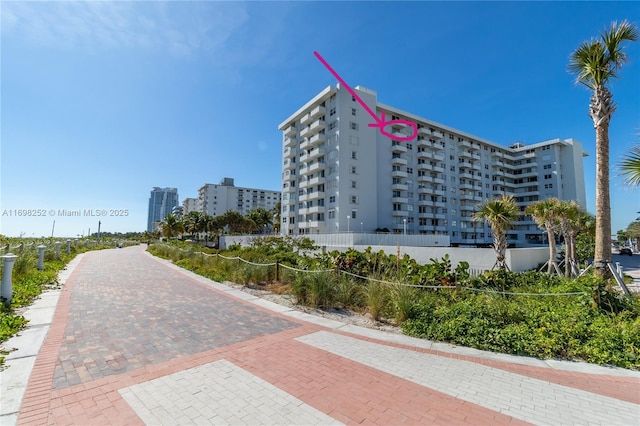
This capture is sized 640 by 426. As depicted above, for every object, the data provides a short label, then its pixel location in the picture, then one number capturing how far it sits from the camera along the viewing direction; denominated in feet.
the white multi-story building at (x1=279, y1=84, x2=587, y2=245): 143.02
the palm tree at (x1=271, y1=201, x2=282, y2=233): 251.39
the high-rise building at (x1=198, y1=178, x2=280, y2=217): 371.15
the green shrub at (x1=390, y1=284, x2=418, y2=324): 22.53
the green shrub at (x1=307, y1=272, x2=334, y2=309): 28.17
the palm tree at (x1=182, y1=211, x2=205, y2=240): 238.68
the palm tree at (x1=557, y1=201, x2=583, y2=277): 50.44
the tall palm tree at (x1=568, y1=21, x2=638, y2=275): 28.45
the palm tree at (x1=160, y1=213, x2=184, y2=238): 243.25
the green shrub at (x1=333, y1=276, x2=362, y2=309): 28.37
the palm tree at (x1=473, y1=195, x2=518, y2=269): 39.91
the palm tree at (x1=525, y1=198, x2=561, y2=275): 49.14
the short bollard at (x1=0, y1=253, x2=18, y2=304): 24.50
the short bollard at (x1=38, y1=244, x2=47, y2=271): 44.47
